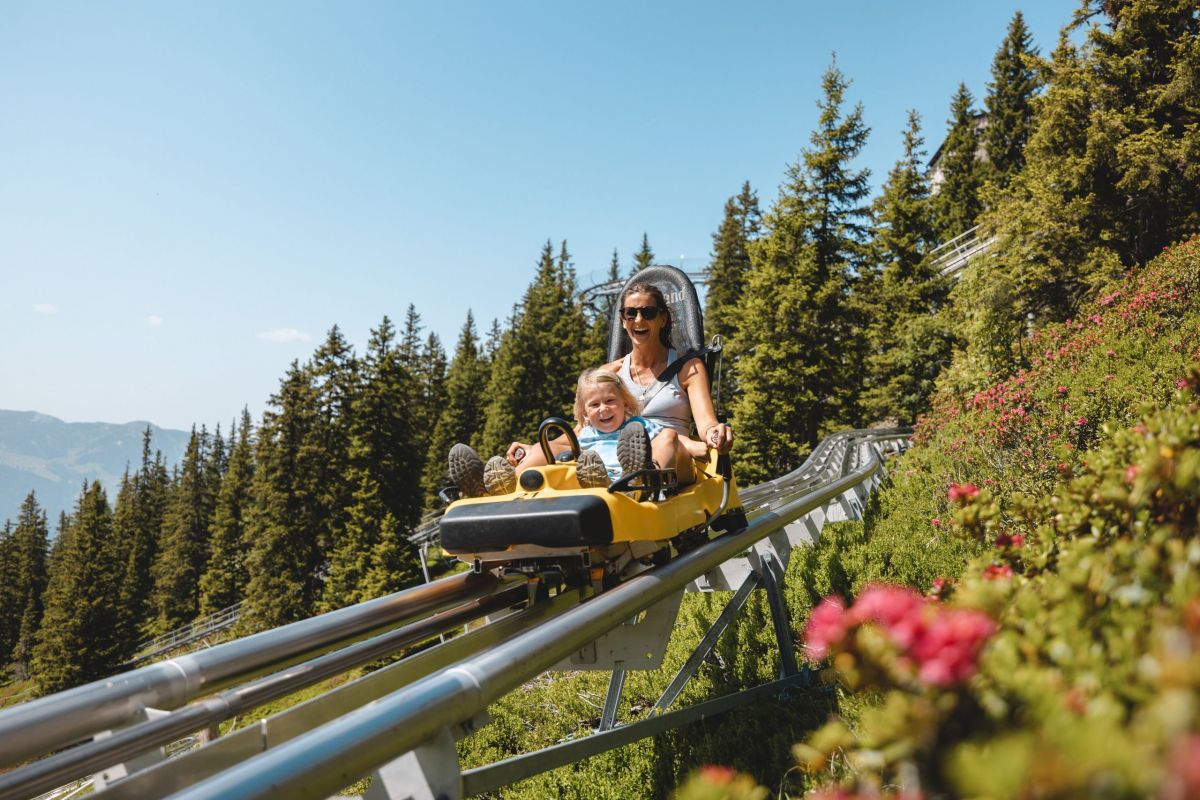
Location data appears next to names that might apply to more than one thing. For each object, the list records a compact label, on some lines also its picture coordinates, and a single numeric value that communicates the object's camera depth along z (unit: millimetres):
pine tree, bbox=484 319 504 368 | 64600
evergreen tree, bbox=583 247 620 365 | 38531
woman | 4693
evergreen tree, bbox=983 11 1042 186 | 38000
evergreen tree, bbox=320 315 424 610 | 27891
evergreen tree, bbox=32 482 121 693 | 39438
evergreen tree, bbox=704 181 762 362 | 41531
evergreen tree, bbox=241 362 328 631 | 30156
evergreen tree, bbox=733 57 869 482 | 22531
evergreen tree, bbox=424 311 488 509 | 49875
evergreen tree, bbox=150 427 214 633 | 50844
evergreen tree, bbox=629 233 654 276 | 55312
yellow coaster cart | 3172
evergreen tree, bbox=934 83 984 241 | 39688
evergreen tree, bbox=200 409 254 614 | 45469
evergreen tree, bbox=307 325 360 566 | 31453
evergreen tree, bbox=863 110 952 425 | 22906
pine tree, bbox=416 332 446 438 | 53219
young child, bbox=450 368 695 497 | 3492
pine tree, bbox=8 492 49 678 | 57531
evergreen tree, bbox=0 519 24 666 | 62062
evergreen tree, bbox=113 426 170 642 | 53812
